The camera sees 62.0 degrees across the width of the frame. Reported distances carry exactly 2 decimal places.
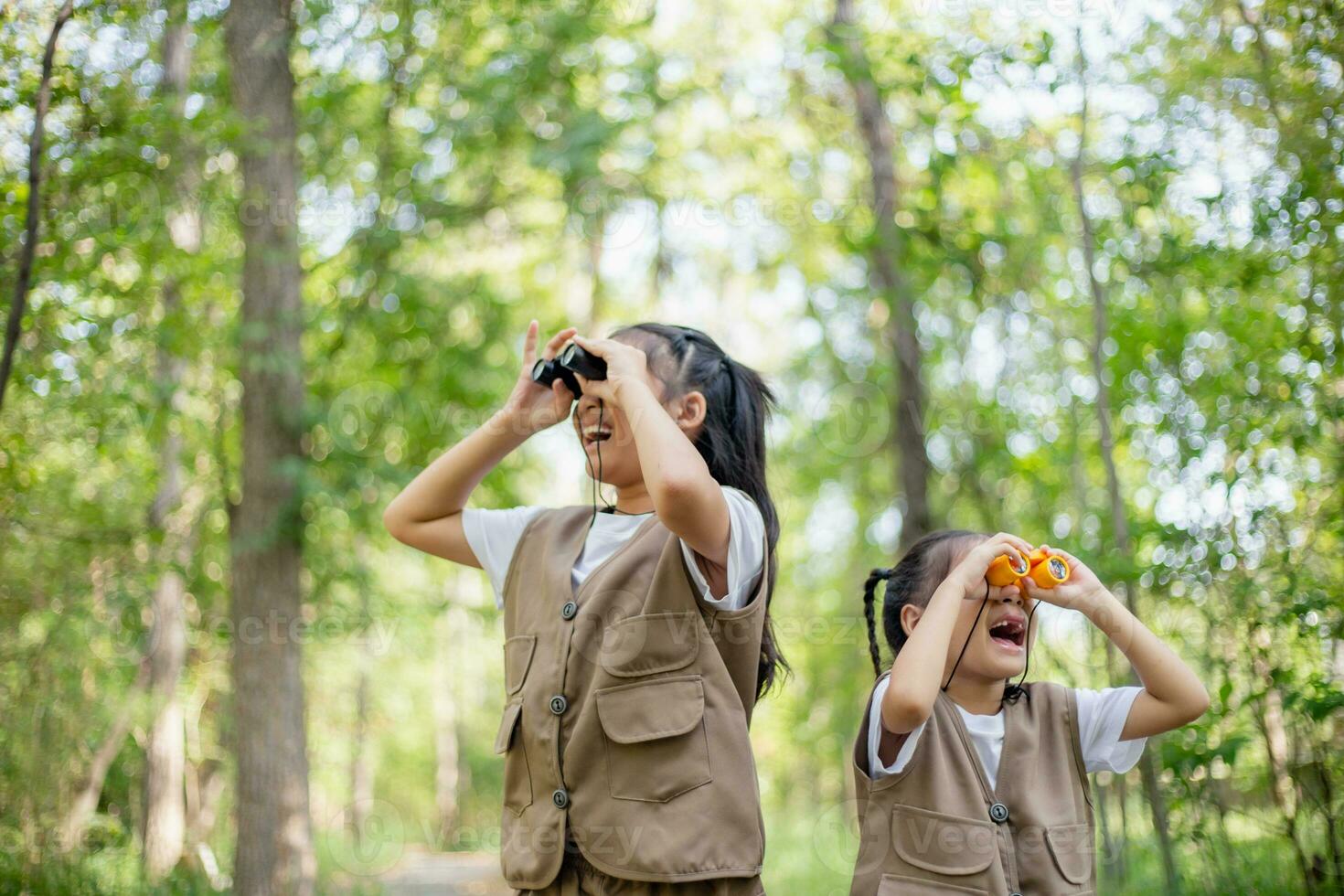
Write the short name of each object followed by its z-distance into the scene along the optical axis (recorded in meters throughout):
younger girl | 2.09
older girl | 1.97
